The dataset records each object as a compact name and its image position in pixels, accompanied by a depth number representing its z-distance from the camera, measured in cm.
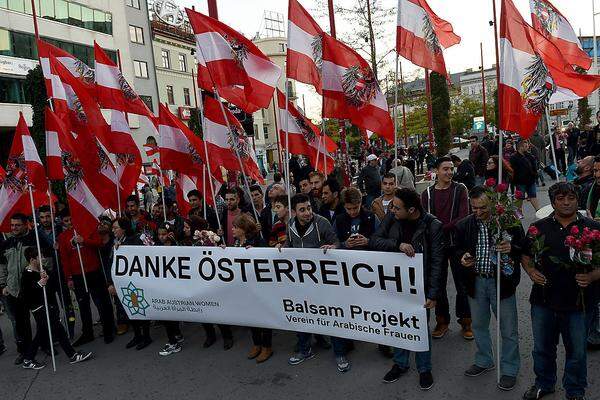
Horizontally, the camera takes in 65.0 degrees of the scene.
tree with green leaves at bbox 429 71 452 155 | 3578
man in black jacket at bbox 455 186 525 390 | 392
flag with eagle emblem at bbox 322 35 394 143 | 635
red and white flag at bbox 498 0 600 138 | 412
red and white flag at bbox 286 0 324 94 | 626
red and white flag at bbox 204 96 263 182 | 717
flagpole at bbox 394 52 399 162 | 513
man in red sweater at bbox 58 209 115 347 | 620
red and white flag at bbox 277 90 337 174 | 762
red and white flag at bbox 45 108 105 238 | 611
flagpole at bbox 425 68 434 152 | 2183
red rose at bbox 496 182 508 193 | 365
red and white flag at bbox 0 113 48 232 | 595
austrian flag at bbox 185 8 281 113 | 621
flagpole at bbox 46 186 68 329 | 601
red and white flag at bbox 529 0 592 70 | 532
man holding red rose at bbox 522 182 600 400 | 339
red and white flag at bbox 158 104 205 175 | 759
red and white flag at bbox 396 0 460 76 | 589
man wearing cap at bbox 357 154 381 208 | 930
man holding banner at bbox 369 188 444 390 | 415
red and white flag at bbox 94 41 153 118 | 719
